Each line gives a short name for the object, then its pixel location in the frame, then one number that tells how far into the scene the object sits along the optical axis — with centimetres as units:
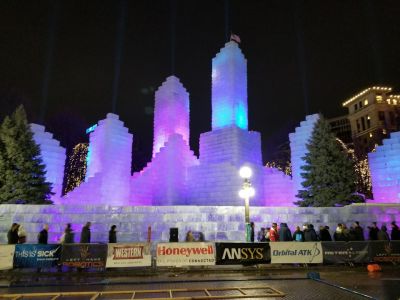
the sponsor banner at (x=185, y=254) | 1437
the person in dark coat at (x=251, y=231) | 1724
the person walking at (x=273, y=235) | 1683
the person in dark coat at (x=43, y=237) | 1520
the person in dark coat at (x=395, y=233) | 1722
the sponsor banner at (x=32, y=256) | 1378
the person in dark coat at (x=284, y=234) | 1686
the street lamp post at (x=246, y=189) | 1637
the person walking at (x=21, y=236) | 1578
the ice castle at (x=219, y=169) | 2038
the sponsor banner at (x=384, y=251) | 1574
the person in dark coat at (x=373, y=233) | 1717
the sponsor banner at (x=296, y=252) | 1502
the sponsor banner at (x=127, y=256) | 1431
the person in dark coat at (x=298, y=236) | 1695
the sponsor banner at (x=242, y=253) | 1459
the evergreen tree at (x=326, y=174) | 2453
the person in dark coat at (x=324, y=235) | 1678
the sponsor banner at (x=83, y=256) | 1410
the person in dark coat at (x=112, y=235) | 1647
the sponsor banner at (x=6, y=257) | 1356
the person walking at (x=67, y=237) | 1556
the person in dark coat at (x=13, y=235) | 1491
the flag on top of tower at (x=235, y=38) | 3341
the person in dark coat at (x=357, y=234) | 1702
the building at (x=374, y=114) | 7831
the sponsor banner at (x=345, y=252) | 1552
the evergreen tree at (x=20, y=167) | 2244
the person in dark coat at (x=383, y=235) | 1680
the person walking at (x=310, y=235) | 1662
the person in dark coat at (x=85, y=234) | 1579
